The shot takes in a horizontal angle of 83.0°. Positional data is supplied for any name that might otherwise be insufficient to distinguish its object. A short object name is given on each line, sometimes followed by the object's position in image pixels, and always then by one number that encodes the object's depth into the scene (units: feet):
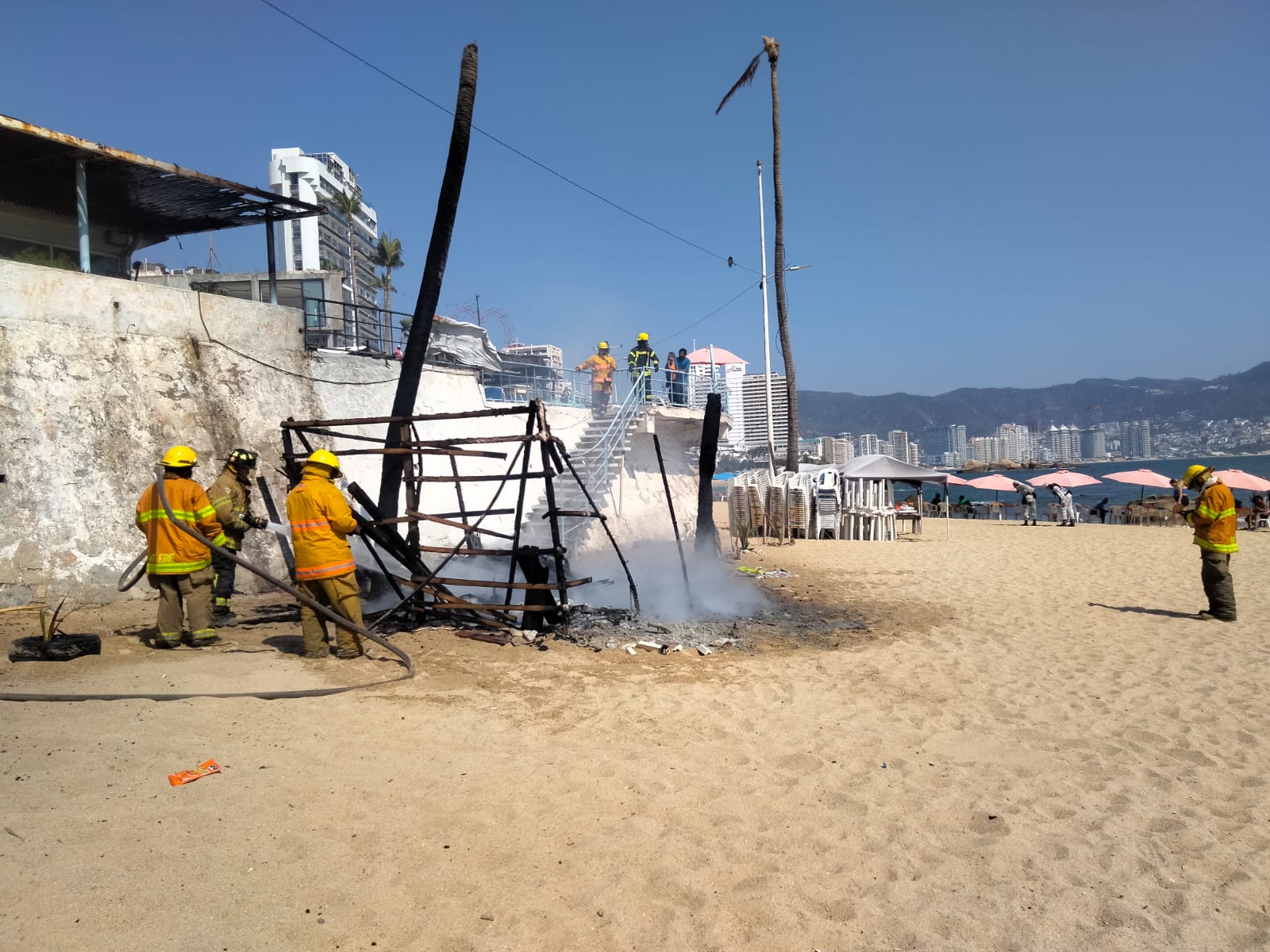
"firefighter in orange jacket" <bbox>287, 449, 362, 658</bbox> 21.62
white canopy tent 73.56
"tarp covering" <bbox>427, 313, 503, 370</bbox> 64.54
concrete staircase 49.96
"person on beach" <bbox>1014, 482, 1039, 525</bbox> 92.99
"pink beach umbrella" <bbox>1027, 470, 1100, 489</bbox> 93.71
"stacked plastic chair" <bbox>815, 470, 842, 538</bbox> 71.15
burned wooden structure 24.82
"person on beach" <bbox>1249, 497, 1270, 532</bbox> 82.99
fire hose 18.79
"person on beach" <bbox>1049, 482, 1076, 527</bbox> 87.76
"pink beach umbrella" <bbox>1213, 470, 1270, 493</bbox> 88.07
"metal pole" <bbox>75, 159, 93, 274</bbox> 34.81
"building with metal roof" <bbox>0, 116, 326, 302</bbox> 34.94
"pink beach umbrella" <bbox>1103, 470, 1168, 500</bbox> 93.82
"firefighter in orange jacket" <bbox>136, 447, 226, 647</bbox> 21.83
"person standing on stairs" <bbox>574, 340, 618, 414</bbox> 58.70
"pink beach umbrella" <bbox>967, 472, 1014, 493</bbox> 103.24
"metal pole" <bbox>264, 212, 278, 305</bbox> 43.05
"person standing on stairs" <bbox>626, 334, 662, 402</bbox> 55.93
